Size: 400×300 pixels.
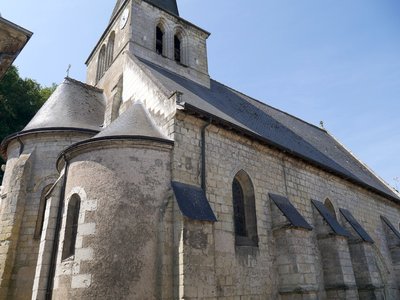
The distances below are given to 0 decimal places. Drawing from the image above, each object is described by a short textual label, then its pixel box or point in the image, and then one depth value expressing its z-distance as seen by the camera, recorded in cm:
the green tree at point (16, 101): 2053
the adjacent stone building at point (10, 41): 338
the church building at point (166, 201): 706
